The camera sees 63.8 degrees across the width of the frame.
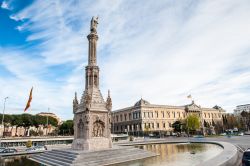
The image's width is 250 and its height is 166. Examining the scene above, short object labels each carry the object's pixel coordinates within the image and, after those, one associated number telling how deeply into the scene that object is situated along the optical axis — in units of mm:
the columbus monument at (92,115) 23688
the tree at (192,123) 73062
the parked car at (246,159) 12625
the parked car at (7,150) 32219
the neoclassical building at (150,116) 85812
